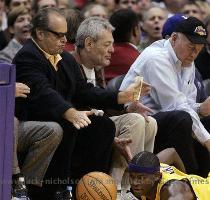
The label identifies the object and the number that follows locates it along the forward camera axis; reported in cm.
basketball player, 739
